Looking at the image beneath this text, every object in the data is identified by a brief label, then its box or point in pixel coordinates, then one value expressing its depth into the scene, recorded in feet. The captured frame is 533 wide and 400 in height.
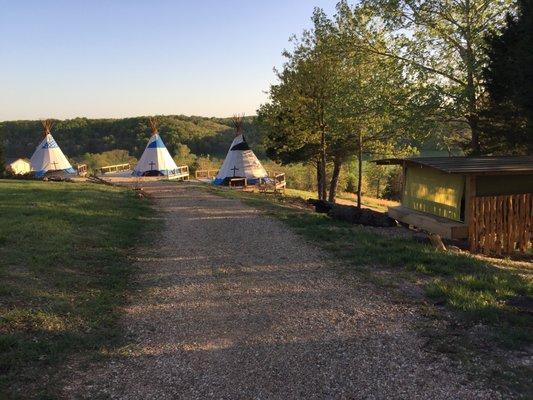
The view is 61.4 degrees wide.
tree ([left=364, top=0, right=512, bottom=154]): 50.11
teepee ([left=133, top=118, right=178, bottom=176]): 118.42
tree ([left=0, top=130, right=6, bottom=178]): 97.84
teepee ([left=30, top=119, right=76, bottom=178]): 117.29
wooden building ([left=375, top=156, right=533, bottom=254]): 37.01
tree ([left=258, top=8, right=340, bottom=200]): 69.24
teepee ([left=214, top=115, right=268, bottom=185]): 99.09
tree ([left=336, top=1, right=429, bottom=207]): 53.57
